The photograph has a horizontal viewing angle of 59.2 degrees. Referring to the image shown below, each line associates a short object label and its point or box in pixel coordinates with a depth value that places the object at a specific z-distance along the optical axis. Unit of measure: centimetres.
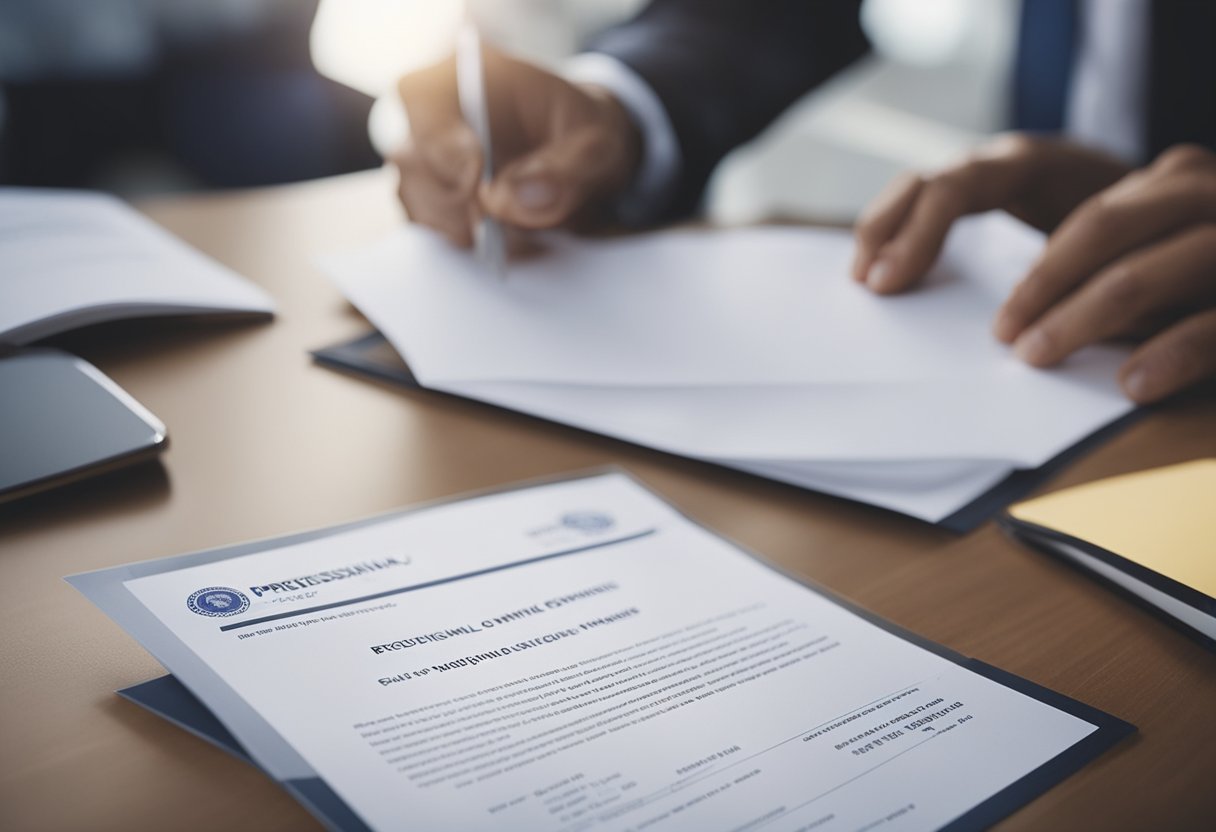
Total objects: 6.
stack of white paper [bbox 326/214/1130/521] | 52
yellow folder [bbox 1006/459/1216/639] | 40
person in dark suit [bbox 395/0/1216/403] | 64
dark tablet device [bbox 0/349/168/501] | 46
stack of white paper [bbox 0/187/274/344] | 60
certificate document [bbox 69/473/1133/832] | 30
